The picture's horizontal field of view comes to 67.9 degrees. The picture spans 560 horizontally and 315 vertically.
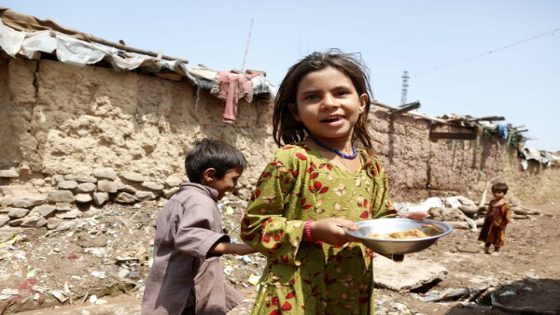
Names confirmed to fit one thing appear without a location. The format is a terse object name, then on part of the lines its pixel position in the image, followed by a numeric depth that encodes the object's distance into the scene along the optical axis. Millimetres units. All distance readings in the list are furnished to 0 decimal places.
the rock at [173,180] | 5730
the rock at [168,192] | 5715
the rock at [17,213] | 4578
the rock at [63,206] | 4875
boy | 1803
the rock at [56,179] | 4891
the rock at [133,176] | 5355
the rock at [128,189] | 5328
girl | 1270
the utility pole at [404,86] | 32444
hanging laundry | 5836
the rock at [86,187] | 4996
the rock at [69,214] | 4875
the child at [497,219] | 6636
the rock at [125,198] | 5309
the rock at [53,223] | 4773
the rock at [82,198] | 4973
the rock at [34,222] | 4641
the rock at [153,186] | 5530
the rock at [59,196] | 4844
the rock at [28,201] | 4621
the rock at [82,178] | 4957
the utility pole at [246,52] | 7217
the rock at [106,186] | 5152
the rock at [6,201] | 4566
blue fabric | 11758
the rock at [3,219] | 4508
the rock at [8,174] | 4625
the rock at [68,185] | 4887
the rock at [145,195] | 5469
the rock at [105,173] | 5145
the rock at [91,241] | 4582
